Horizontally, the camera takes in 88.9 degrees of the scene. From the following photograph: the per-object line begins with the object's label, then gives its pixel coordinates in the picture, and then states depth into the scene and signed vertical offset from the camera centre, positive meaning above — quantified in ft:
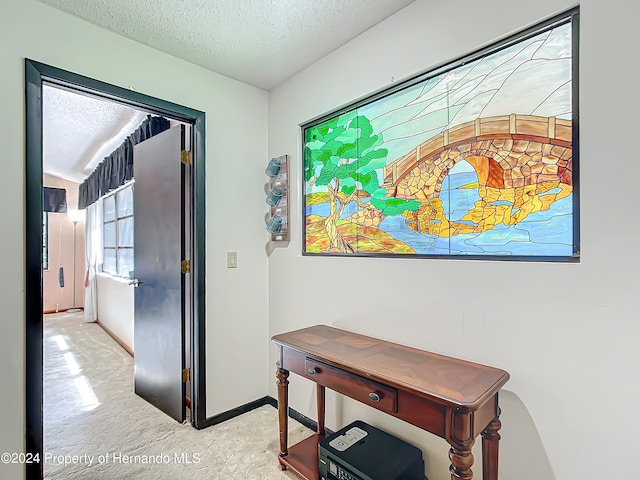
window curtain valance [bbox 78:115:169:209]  9.46 +2.95
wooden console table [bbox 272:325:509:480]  3.55 -1.91
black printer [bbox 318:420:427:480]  4.65 -3.33
